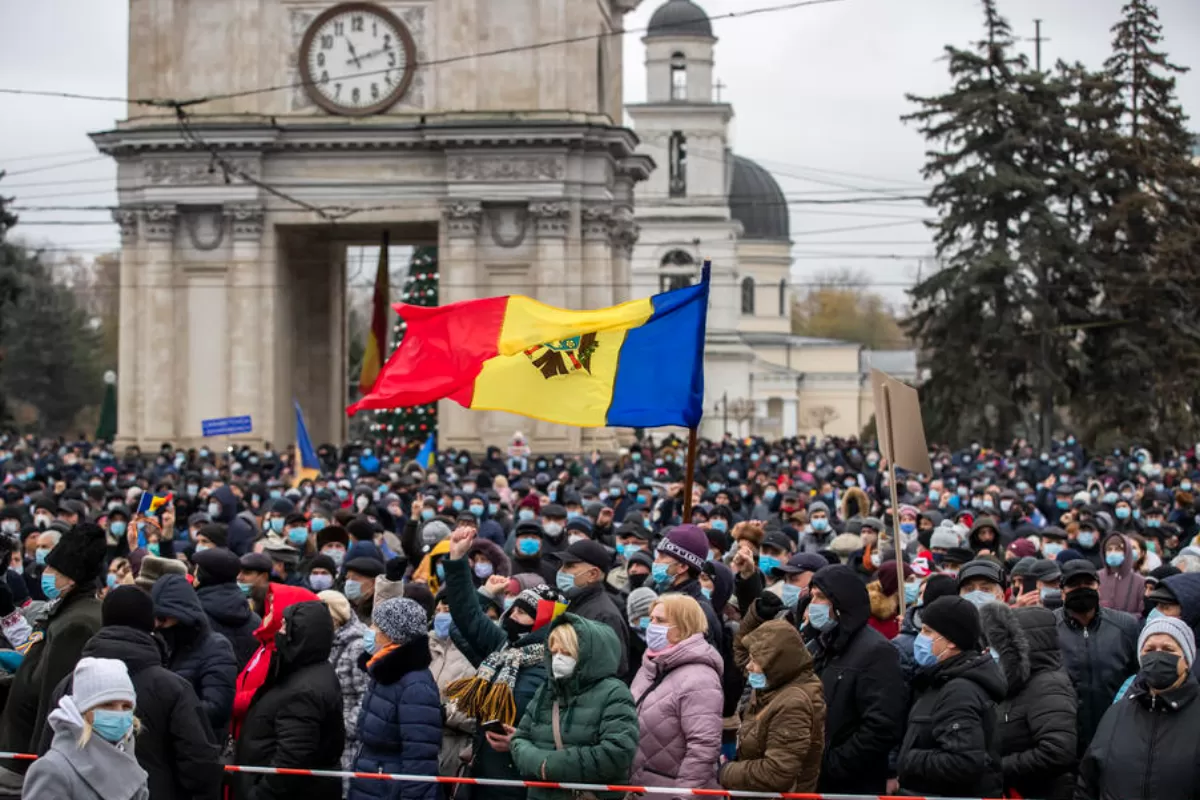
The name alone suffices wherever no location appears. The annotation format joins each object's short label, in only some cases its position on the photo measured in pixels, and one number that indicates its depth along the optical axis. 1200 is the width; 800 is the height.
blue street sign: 40.12
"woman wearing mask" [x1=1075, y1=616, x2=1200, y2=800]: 8.45
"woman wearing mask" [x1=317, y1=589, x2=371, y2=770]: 11.02
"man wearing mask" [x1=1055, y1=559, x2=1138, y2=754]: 11.09
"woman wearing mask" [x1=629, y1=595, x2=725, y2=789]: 9.40
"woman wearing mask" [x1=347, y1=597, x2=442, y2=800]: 9.81
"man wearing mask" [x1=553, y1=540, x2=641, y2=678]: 10.60
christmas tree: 56.56
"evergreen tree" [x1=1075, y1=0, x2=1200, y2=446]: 51.75
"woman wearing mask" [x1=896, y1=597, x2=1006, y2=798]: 9.01
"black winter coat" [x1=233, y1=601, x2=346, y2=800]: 9.71
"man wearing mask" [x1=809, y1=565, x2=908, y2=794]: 9.67
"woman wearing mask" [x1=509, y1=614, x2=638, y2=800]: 9.09
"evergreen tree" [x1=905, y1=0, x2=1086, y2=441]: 53.12
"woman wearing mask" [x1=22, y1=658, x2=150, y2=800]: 7.65
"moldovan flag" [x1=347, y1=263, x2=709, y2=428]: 13.35
